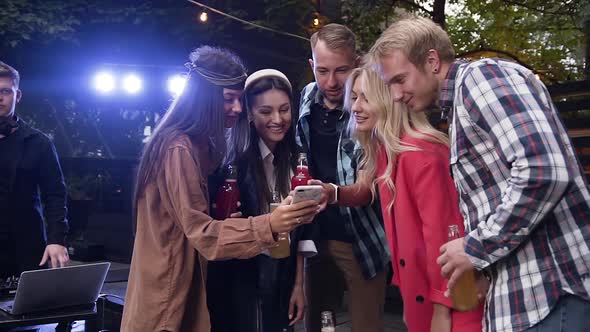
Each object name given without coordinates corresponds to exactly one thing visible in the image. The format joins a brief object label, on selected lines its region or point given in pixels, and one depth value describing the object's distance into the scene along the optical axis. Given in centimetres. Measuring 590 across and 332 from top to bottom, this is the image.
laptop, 281
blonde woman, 215
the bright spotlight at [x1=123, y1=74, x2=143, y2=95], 1202
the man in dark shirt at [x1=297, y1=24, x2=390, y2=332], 308
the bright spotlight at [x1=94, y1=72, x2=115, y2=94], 1188
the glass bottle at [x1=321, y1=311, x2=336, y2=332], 261
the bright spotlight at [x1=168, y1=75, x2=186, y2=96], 1184
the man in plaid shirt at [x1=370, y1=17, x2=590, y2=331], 164
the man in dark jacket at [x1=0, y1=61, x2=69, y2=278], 383
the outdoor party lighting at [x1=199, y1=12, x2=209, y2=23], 1056
